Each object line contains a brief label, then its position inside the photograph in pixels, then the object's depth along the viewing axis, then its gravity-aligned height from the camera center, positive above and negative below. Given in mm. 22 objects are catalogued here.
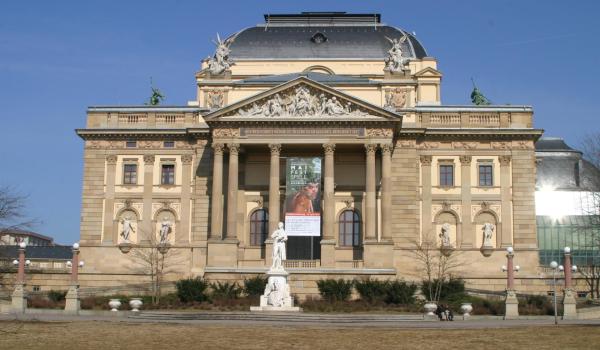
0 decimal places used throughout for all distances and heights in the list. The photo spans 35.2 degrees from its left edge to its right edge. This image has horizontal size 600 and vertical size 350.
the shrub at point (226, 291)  58656 +47
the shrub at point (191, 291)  57156 +6
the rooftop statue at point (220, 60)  72062 +17666
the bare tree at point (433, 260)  67750 +2547
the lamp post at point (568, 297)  52031 +5
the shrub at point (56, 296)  59622 -443
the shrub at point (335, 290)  59594 +223
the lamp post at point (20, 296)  53778 -435
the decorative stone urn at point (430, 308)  51094 -704
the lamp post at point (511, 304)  51500 -430
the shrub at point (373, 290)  57688 +237
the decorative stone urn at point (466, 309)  50747 -725
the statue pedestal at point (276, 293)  51512 -22
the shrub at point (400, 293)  56500 +74
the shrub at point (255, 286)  59219 +376
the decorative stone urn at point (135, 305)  52850 -821
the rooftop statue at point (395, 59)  71562 +17829
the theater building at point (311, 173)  67625 +8870
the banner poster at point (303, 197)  65125 +6607
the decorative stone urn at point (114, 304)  53250 -823
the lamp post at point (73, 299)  53625 -560
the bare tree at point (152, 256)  68812 +2526
